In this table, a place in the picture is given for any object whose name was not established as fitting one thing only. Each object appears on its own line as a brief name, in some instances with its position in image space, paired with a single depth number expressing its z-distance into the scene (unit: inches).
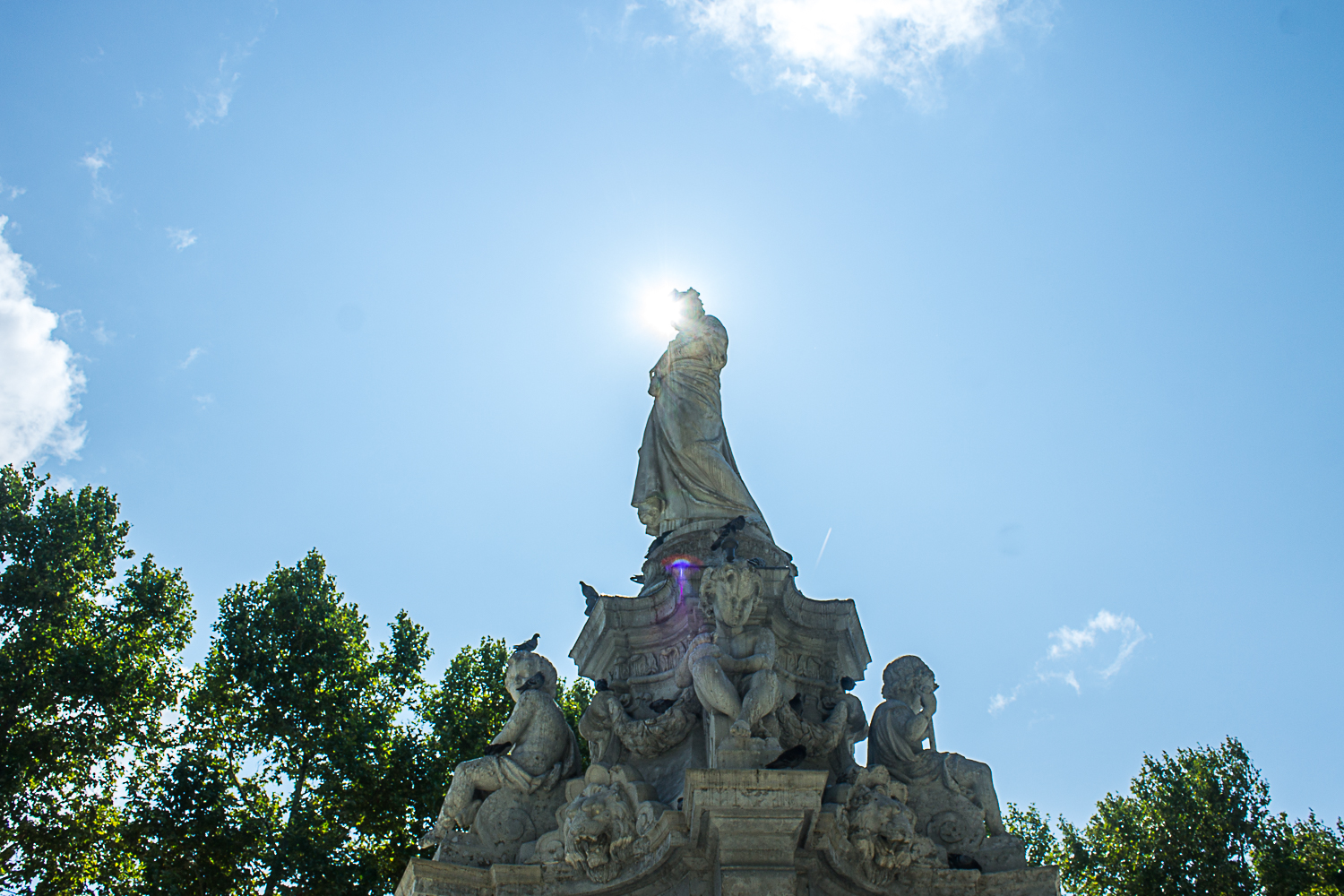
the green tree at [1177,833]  671.8
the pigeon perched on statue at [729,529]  289.7
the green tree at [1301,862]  638.5
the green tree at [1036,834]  758.5
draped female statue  333.4
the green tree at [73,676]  545.0
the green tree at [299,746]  545.0
